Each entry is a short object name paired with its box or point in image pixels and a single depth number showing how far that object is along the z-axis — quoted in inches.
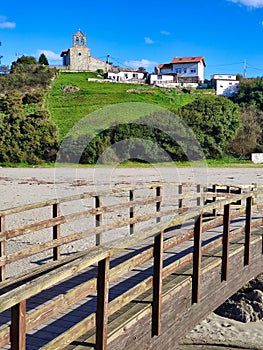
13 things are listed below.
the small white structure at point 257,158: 1738.4
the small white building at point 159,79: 3336.6
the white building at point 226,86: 3058.6
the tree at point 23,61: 3190.9
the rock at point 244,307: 346.3
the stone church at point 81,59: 3811.5
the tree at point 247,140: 1815.9
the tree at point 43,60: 3650.3
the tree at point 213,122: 1748.3
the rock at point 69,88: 2795.3
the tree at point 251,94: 2458.2
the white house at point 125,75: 3494.1
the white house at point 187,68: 3658.5
